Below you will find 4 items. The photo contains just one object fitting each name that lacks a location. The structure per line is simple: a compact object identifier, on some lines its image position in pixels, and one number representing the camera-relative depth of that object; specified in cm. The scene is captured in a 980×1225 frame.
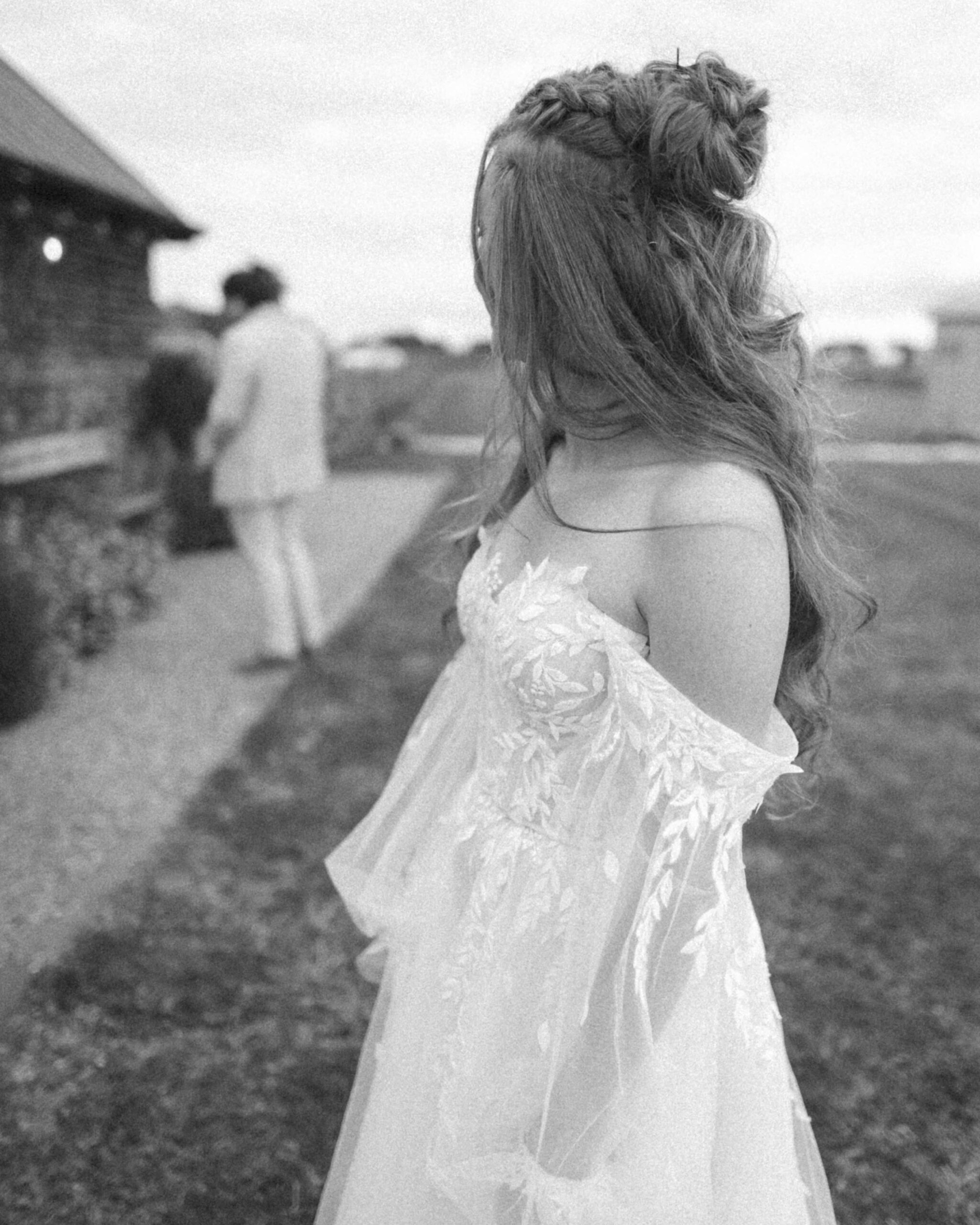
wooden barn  646
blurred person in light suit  542
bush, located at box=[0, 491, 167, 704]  495
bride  129
